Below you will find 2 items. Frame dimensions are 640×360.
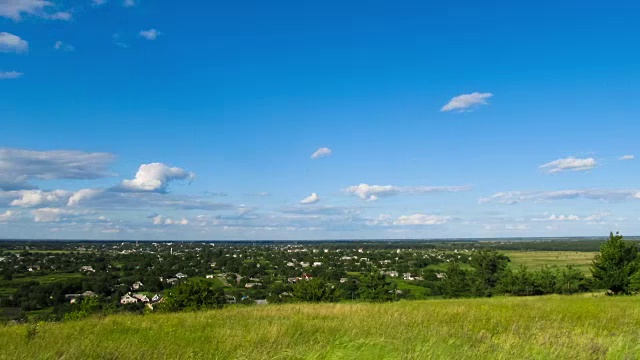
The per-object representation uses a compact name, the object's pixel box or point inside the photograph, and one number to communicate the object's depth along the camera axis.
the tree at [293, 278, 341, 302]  45.28
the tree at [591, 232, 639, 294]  35.12
